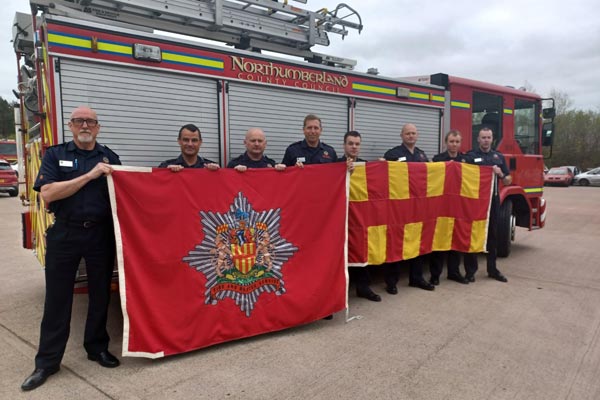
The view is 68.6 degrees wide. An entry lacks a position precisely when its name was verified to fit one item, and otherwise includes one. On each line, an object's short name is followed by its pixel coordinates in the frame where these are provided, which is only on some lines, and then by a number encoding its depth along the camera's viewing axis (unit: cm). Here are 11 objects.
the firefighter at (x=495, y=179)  590
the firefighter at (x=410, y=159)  541
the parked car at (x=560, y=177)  2888
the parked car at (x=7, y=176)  1736
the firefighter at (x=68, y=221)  314
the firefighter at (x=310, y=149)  471
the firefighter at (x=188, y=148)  393
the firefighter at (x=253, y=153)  429
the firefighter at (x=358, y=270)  498
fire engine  380
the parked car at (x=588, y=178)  2877
